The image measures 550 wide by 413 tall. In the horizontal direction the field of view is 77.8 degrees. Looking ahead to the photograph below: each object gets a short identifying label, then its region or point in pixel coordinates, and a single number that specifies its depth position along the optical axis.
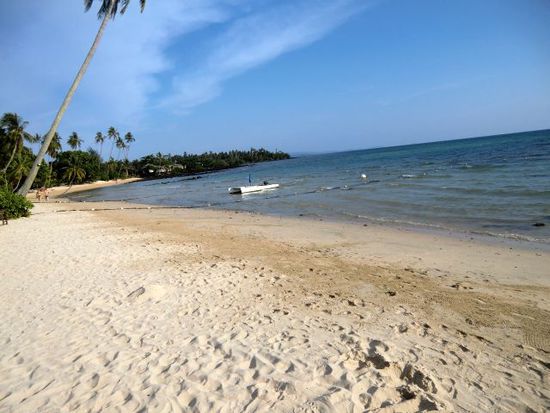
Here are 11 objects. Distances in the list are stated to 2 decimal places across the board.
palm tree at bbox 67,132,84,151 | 82.39
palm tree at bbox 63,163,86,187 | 74.94
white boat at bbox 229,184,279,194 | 32.69
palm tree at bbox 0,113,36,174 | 45.78
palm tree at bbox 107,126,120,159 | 99.31
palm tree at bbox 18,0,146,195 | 17.66
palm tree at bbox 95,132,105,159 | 97.06
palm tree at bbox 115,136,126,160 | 102.04
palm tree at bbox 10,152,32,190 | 43.91
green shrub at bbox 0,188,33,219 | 17.50
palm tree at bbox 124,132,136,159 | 106.38
